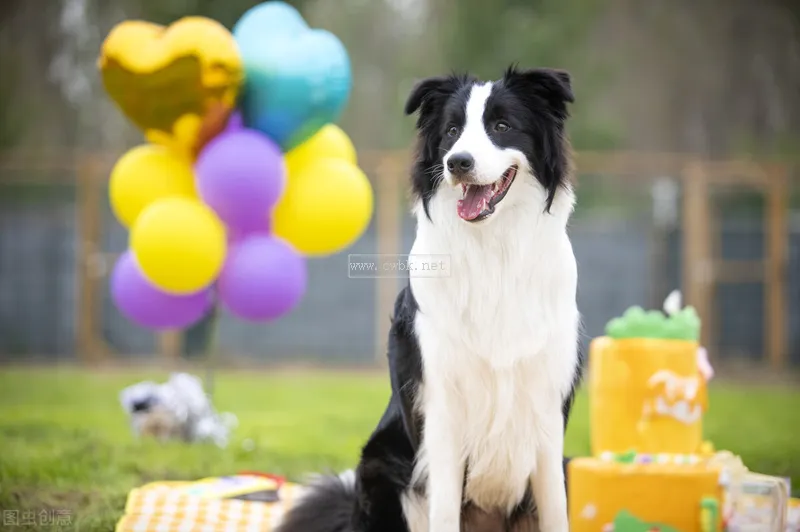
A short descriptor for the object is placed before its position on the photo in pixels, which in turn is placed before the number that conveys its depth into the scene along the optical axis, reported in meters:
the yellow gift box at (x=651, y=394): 3.18
